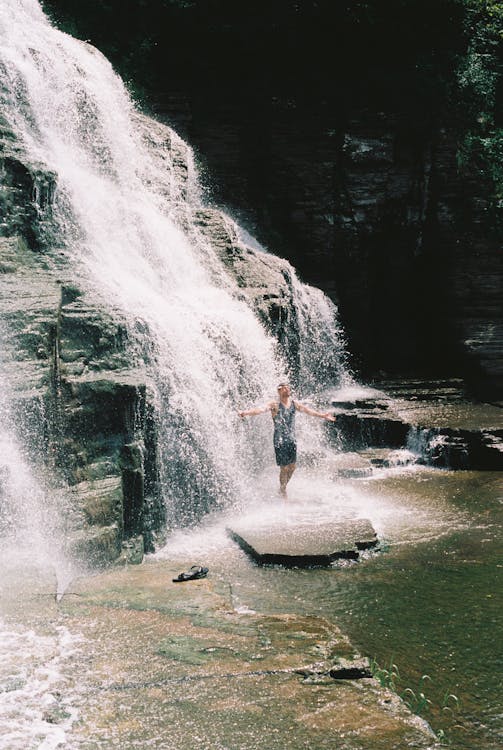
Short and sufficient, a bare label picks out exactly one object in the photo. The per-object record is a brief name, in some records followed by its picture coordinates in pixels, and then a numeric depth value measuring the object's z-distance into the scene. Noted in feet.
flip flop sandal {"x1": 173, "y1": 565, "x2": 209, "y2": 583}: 17.94
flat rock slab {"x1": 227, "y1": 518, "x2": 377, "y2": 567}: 21.27
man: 27.20
